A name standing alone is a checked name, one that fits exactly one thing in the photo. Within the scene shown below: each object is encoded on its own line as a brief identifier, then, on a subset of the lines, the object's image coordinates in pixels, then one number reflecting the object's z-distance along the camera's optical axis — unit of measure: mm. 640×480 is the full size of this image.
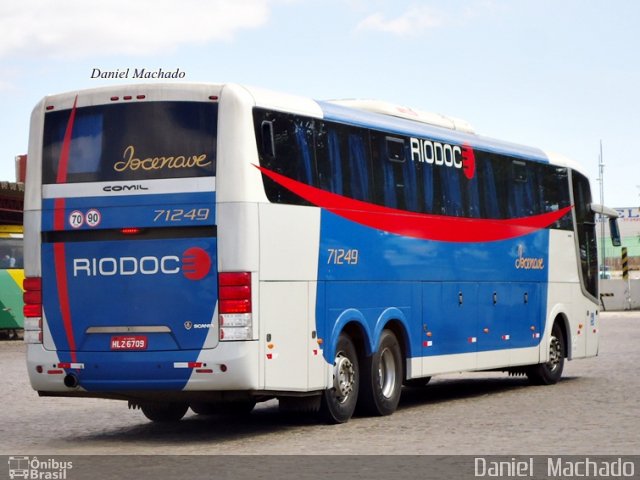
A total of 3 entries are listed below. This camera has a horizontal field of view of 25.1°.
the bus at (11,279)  35562
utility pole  108212
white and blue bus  13484
